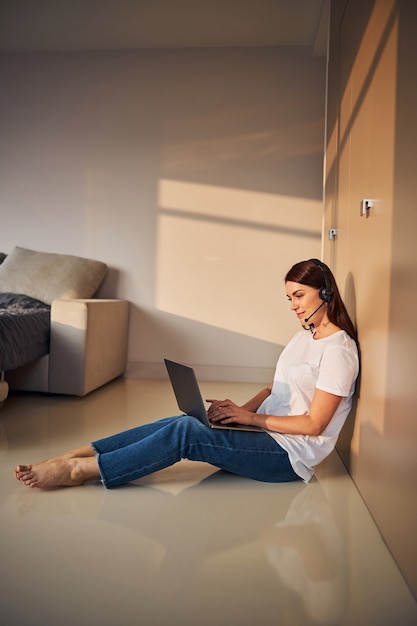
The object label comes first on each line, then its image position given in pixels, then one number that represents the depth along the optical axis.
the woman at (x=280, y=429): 1.77
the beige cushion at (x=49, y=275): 4.05
